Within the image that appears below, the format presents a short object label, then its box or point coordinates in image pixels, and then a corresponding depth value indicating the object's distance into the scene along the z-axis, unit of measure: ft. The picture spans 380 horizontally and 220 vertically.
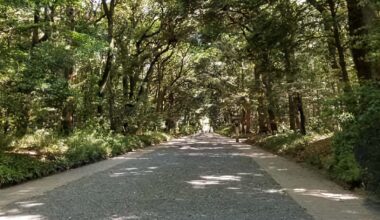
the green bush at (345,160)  30.71
